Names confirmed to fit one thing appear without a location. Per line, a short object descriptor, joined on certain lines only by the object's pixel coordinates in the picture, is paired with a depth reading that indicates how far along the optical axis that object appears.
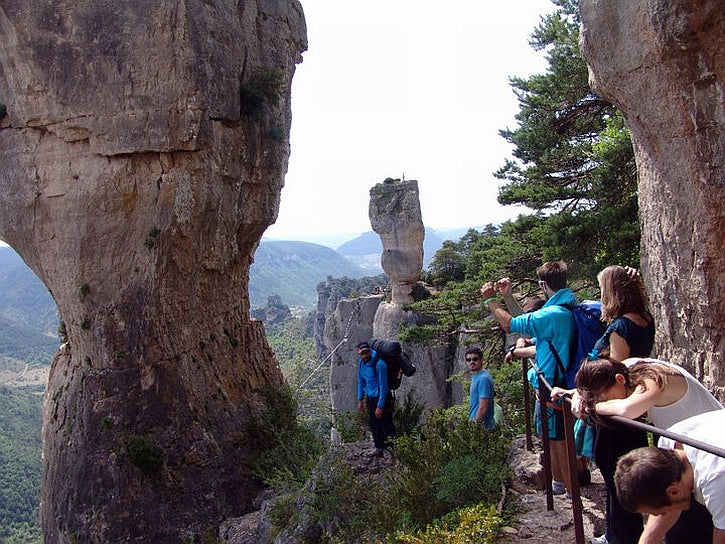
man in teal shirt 4.34
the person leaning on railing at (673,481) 2.40
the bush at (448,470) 5.23
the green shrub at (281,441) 10.84
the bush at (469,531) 4.02
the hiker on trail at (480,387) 6.21
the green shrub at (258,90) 11.65
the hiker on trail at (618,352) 3.25
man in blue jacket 7.34
